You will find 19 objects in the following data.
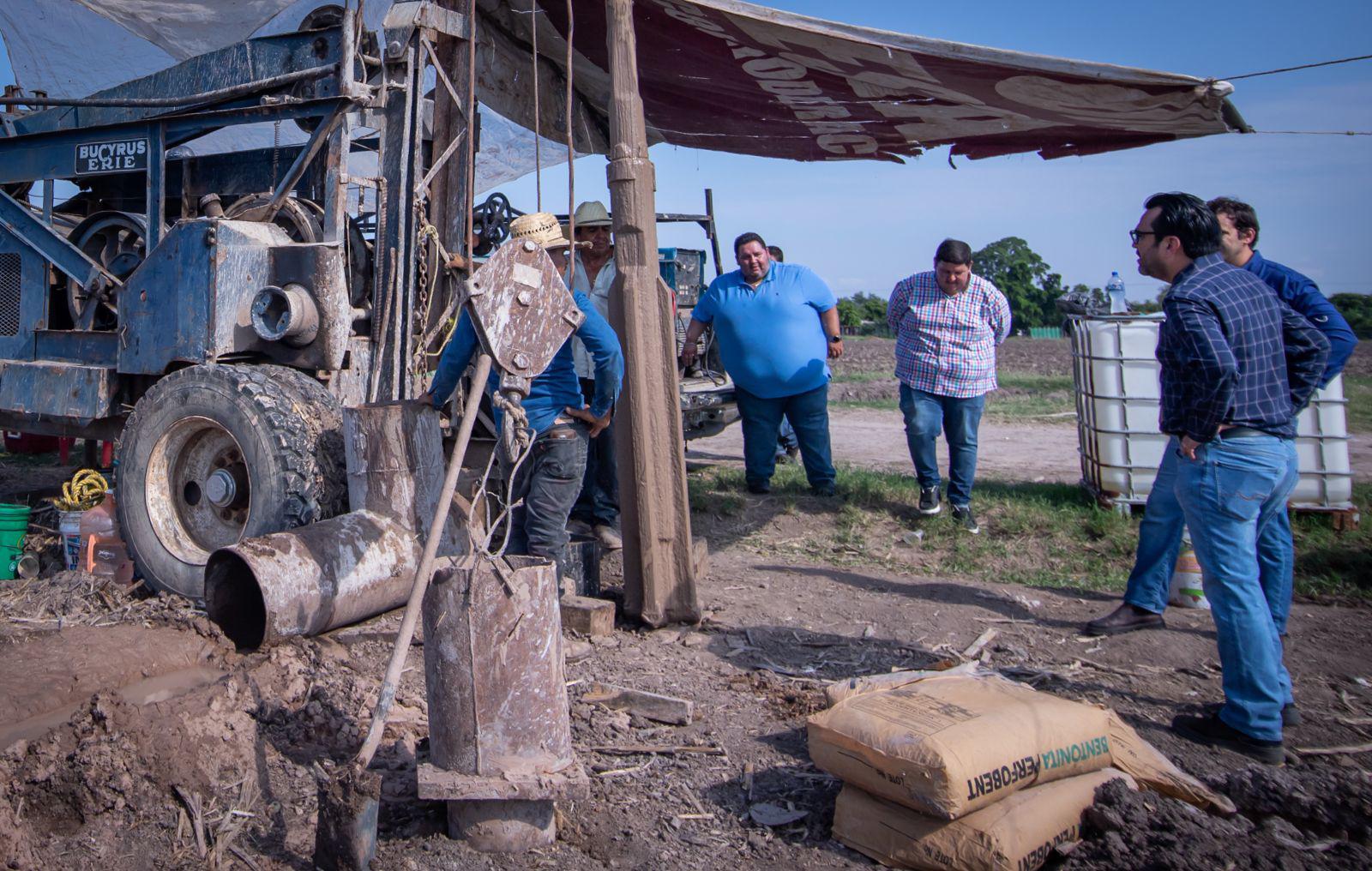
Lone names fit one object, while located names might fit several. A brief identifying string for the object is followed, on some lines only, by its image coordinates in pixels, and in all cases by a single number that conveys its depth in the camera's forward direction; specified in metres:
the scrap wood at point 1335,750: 3.56
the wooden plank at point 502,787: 2.75
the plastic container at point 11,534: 5.60
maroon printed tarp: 4.63
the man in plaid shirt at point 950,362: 6.63
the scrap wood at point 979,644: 4.46
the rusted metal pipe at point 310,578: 4.03
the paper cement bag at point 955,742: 2.66
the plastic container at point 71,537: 5.45
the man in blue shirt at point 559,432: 4.57
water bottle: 8.87
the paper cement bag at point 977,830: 2.62
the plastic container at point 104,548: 5.24
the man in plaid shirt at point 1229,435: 3.48
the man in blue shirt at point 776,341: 7.06
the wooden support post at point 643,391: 4.69
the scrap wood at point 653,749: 3.48
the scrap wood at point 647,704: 3.72
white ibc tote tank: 6.97
